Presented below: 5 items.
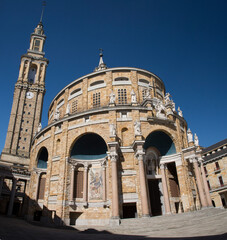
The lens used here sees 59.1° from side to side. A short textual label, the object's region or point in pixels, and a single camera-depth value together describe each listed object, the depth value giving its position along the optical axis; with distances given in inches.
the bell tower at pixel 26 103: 1786.5
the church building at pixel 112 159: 791.1
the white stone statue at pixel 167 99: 994.6
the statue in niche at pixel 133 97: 944.0
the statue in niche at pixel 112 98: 930.4
